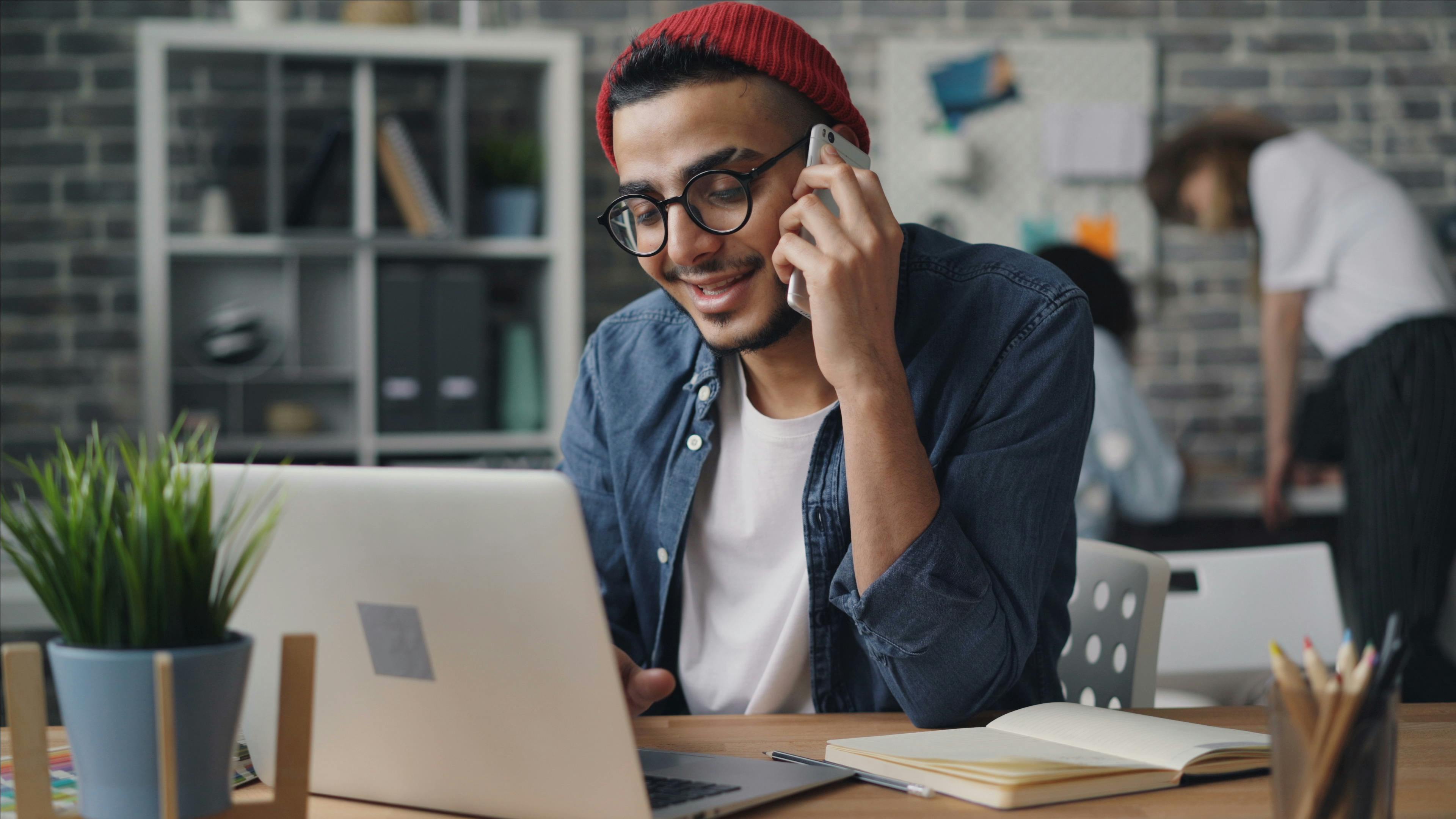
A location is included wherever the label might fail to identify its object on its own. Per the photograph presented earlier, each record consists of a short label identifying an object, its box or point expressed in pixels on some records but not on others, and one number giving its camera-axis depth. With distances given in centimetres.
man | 107
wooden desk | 81
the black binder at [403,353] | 316
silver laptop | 71
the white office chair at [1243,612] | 163
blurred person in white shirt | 285
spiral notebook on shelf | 316
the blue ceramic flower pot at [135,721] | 67
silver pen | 84
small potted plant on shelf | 327
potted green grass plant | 67
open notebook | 82
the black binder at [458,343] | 317
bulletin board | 373
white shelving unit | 306
